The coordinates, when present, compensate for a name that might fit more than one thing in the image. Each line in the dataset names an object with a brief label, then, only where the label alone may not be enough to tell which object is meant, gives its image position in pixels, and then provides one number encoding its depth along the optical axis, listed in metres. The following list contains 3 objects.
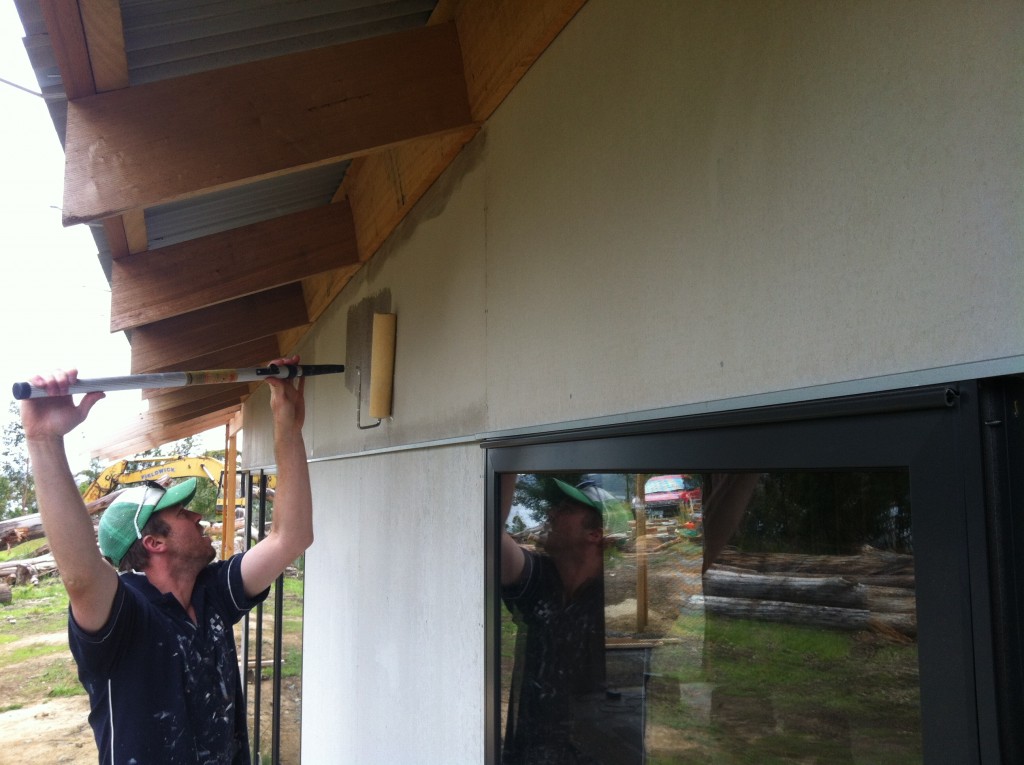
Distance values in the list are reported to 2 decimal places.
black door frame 0.79
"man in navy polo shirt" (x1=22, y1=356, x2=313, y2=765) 2.31
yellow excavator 15.05
